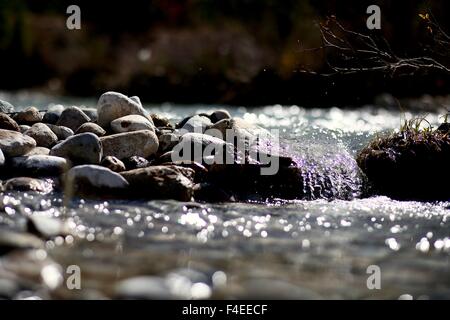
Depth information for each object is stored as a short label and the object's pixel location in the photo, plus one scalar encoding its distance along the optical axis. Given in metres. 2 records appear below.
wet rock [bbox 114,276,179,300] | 7.48
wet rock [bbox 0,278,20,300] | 7.26
